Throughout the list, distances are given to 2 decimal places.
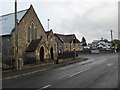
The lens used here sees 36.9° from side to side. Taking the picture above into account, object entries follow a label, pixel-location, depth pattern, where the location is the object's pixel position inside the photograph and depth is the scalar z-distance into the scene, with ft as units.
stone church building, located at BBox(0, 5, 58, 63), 105.60
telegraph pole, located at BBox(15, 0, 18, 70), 65.87
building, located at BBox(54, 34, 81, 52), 262.57
